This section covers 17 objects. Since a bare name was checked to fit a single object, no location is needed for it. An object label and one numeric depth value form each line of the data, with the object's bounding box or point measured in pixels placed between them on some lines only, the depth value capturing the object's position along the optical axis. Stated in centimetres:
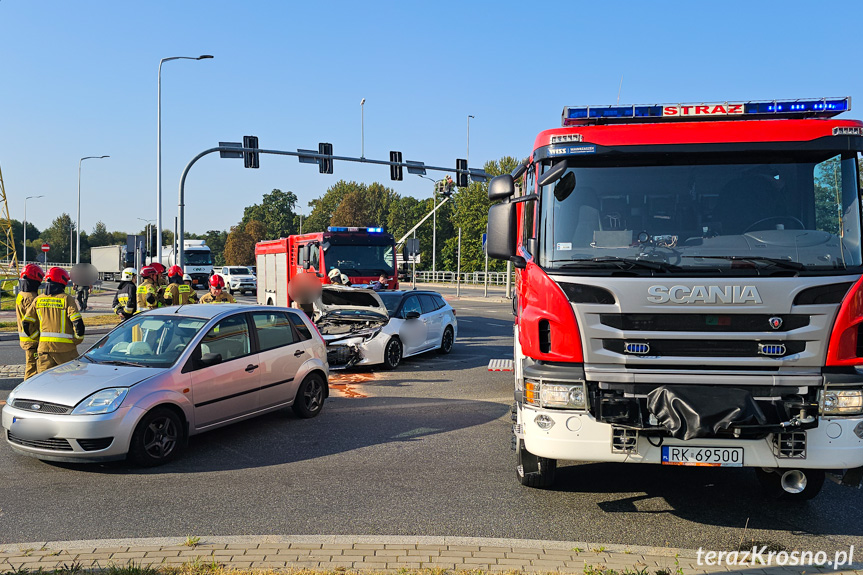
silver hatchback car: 632
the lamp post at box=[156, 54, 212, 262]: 2714
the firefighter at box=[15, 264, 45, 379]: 872
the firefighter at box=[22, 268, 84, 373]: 853
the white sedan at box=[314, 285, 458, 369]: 1247
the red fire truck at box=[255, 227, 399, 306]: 2058
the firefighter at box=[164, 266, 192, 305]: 1208
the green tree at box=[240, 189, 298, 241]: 11844
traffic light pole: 2244
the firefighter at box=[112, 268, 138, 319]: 1106
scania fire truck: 478
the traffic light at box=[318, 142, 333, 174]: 2728
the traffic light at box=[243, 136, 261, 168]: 2545
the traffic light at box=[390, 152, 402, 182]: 2959
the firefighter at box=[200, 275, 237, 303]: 1223
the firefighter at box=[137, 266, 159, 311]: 1158
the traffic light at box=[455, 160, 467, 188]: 3191
